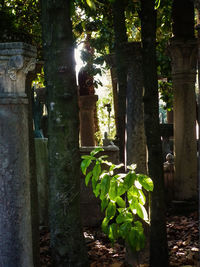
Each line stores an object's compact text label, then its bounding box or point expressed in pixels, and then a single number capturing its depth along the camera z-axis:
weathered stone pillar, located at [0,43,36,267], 3.17
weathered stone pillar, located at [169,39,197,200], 6.25
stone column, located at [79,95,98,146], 9.98
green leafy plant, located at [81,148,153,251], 3.40
